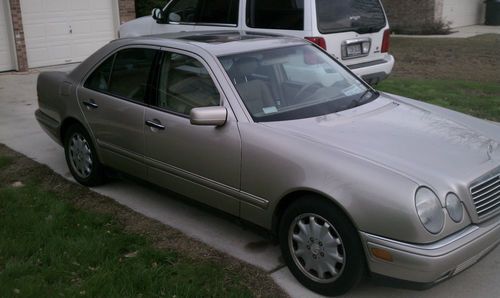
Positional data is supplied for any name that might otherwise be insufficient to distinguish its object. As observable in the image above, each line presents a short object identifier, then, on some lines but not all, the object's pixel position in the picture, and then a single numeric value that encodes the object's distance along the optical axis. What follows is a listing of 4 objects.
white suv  7.62
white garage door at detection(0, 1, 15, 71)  11.95
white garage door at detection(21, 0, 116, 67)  12.45
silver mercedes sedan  3.30
